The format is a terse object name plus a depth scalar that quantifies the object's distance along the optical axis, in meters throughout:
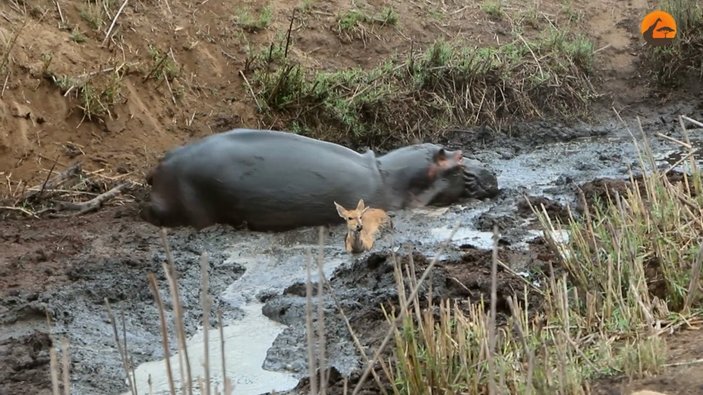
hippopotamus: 14.03
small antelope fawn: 12.98
